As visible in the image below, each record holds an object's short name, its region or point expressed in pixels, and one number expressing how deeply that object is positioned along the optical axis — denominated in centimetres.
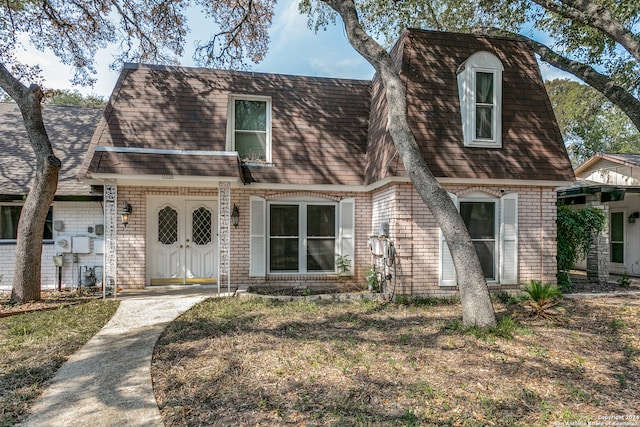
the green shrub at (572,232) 870
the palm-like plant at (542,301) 634
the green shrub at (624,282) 931
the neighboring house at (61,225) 898
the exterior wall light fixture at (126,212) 839
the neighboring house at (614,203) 980
